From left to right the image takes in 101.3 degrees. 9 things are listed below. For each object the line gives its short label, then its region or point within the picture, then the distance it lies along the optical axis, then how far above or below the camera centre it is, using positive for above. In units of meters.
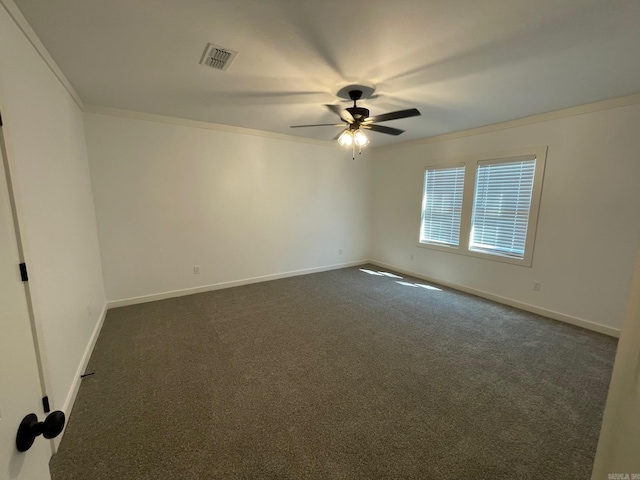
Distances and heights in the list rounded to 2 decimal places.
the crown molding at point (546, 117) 2.74 +1.09
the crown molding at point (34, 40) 1.53 +1.10
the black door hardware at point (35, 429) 0.61 -0.54
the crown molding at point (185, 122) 3.24 +1.12
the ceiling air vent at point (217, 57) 1.97 +1.14
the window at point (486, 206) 3.51 -0.02
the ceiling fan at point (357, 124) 2.60 +0.82
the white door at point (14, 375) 0.59 -0.45
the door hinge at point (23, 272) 1.19 -0.33
